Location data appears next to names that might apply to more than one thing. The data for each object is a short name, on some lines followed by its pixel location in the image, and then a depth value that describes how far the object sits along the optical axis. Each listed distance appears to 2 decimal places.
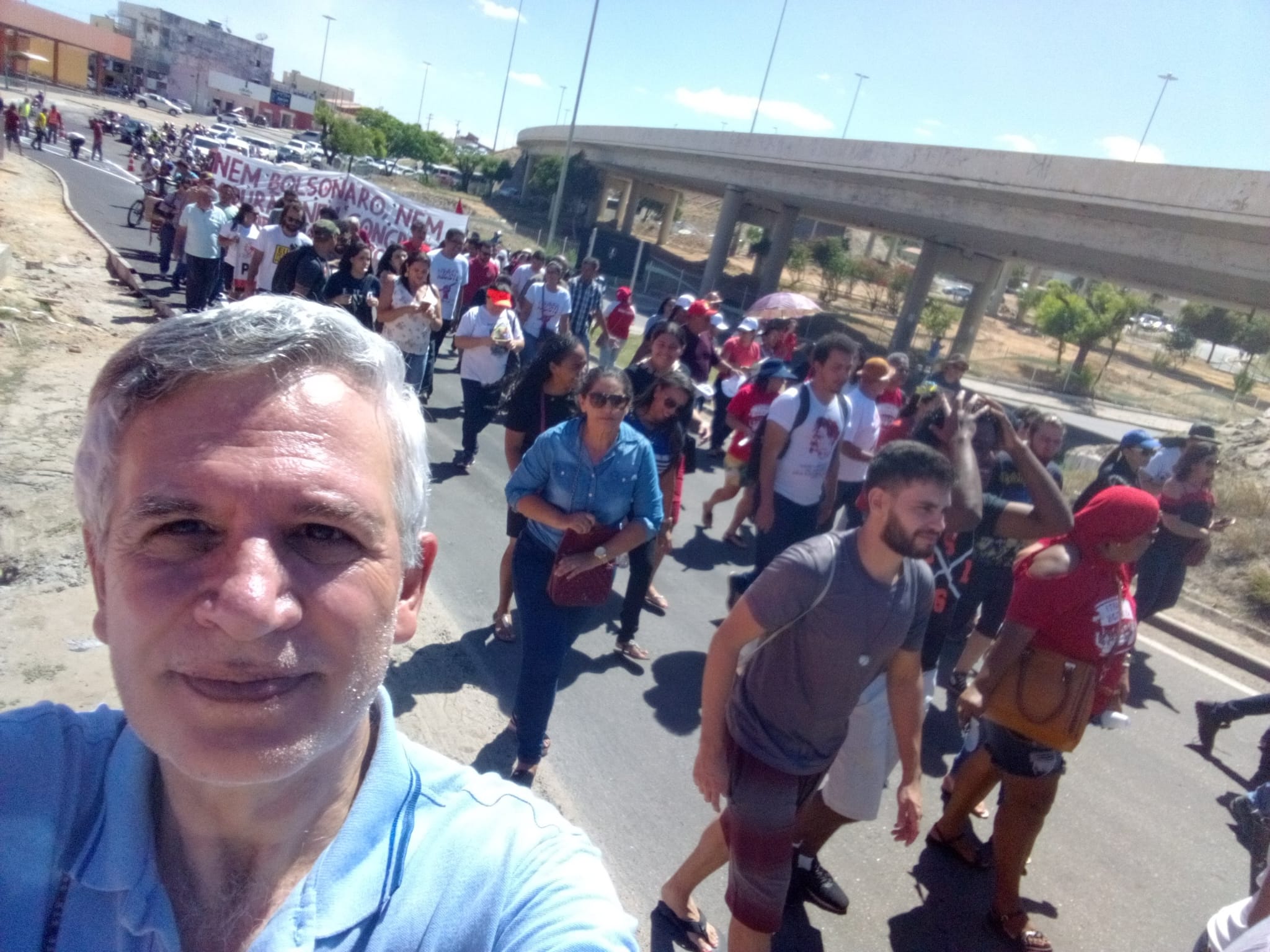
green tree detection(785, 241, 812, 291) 46.34
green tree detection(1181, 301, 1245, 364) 49.81
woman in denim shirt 3.37
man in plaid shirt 10.15
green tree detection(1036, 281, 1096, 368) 35.34
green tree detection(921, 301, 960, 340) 36.75
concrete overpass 15.79
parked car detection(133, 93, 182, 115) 64.19
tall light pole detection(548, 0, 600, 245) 26.15
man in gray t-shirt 2.41
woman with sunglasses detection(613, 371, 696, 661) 4.67
